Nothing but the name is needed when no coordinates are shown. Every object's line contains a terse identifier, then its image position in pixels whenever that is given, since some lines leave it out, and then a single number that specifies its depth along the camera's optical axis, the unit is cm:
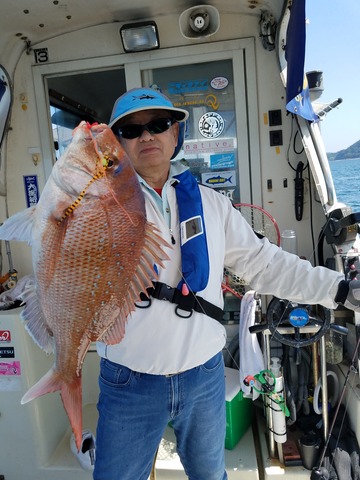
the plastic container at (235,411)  321
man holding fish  177
